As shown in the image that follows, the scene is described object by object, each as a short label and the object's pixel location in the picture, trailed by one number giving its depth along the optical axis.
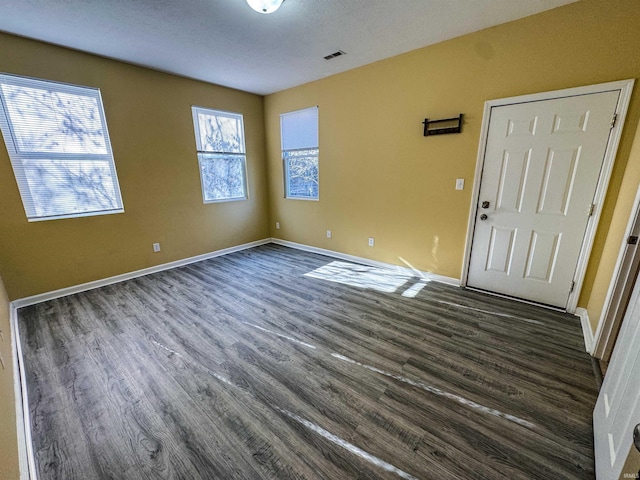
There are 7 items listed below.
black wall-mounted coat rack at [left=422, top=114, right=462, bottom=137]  2.91
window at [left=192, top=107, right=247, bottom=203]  4.15
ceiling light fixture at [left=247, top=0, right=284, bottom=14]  1.95
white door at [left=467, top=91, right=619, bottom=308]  2.33
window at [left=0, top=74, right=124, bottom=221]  2.68
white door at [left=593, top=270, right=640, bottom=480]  0.99
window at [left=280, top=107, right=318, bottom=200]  4.30
